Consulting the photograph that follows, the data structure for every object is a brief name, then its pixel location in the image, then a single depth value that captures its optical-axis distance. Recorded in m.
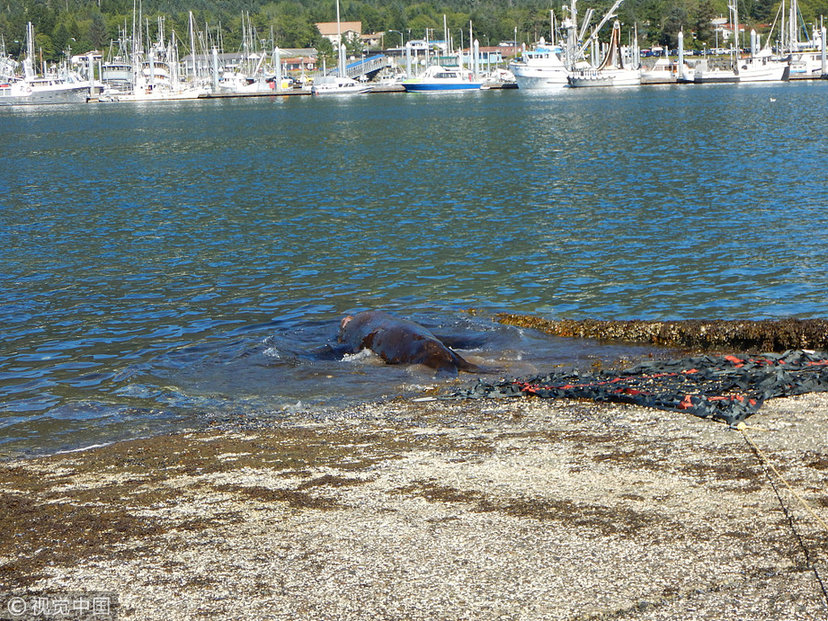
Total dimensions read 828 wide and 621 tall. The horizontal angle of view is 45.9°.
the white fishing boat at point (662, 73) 126.56
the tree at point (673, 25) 152.00
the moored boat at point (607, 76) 121.00
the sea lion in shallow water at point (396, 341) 11.84
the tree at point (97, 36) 181.25
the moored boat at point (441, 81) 128.25
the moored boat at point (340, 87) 132.25
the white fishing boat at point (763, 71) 119.62
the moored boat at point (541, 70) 119.62
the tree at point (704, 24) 152.00
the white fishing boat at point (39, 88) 129.25
